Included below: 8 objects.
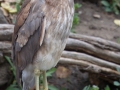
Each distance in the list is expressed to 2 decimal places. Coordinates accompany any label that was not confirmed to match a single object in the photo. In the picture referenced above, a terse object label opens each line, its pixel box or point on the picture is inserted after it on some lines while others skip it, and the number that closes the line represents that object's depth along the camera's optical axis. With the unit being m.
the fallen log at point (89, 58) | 6.49
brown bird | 4.18
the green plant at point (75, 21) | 7.54
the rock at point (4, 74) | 6.36
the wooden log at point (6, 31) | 6.21
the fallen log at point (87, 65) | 6.47
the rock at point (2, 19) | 6.53
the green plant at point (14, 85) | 6.05
